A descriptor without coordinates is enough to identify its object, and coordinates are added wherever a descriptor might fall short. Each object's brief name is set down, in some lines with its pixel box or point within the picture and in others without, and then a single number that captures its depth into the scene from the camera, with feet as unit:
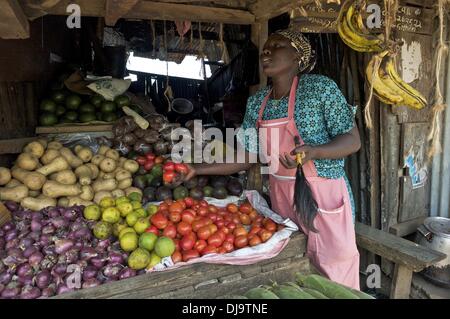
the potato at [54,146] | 9.51
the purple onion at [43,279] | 5.94
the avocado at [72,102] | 11.79
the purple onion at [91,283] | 5.95
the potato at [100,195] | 8.64
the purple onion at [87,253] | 6.45
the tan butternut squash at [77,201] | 8.24
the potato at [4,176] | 8.19
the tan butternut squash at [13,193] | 7.93
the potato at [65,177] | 8.59
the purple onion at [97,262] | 6.36
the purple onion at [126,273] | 6.23
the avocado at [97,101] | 12.01
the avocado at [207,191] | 9.52
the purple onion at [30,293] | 5.72
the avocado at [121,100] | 12.24
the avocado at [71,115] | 11.46
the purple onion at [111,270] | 6.26
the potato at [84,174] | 8.77
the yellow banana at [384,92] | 9.04
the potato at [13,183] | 8.20
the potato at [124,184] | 9.26
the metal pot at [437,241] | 11.31
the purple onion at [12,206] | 7.66
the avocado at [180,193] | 8.93
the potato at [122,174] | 9.34
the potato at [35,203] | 7.89
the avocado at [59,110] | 11.56
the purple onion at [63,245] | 6.40
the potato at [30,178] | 8.23
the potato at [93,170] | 9.37
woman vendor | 7.64
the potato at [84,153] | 9.68
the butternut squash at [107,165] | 9.55
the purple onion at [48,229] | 6.81
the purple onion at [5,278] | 5.93
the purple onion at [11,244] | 6.48
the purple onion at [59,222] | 6.97
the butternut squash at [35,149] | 9.00
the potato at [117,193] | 8.83
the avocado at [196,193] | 9.05
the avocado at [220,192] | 9.48
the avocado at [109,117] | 11.67
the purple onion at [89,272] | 6.12
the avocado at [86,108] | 11.69
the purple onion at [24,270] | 6.03
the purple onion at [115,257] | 6.50
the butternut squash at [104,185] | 8.96
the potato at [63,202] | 8.26
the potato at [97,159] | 9.68
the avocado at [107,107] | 11.85
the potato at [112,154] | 9.95
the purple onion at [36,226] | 6.87
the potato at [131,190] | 8.98
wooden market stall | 6.62
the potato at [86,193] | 8.52
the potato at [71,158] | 9.25
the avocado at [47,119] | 11.06
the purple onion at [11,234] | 6.70
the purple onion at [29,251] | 6.28
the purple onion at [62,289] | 5.84
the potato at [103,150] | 10.12
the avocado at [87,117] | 11.53
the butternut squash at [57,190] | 8.25
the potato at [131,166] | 9.67
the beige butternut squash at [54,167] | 8.66
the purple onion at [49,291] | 5.80
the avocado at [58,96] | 11.85
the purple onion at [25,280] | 5.92
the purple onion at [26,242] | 6.46
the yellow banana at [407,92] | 9.01
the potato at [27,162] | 8.57
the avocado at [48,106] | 11.42
